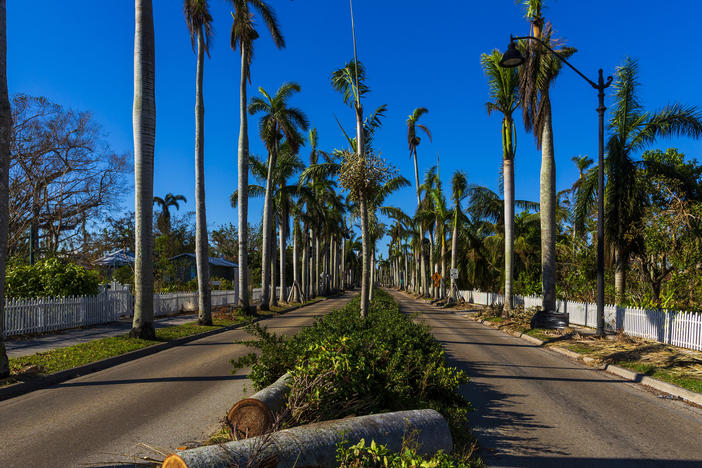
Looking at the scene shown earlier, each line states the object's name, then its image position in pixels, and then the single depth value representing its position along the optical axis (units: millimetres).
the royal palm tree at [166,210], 60531
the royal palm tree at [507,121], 21391
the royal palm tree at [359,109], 15195
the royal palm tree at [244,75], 23328
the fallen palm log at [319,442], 3287
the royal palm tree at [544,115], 17688
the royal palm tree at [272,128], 28141
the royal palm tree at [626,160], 17312
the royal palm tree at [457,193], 32812
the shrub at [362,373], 4879
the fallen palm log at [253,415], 4441
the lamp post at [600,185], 13320
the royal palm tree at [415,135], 41844
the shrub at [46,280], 17156
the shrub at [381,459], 2973
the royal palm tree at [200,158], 18906
